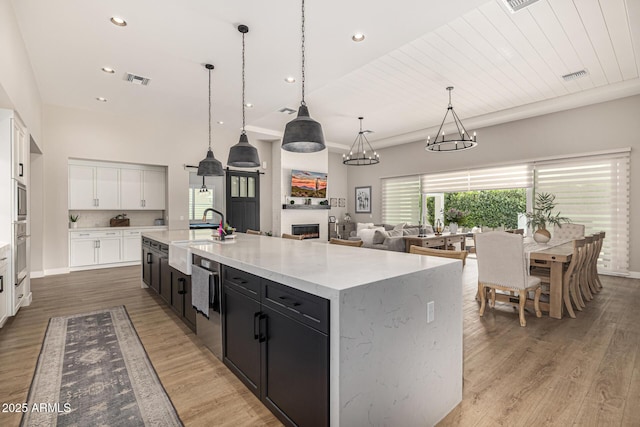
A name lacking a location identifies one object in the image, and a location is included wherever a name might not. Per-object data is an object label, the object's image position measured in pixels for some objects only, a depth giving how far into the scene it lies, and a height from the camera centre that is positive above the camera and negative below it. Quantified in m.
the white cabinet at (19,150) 3.36 +0.67
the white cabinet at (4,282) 3.04 -0.76
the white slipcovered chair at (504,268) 3.28 -0.65
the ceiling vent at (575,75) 4.77 +2.10
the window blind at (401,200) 9.09 +0.28
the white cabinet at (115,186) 6.35 +0.48
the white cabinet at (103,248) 6.21 -0.82
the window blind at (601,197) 5.59 +0.23
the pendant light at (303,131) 2.41 +0.61
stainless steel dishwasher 2.37 -0.85
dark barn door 8.22 +0.24
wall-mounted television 8.84 +0.73
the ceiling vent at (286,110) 6.29 +2.03
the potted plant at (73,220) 6.38 -0.25
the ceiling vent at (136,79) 4.61 +1.96
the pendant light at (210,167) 3.97 +0.53
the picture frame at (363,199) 10.45 +0.33
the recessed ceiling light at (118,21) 3.18 +1.95
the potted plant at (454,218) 6.80 -0.20
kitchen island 1.34 -0.59
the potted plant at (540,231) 4.37 -0.31
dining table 3.44 -0.67
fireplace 9.07 -0.64
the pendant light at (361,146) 9.10 +2.02
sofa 6.26 -0.60
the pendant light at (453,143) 7.23 +1.71
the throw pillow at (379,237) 6.34 -0.58
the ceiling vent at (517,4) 3.12 +2.09
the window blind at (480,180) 6.89 +0.73
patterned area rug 1.83 -1.23
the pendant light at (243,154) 3.33 +0.59
